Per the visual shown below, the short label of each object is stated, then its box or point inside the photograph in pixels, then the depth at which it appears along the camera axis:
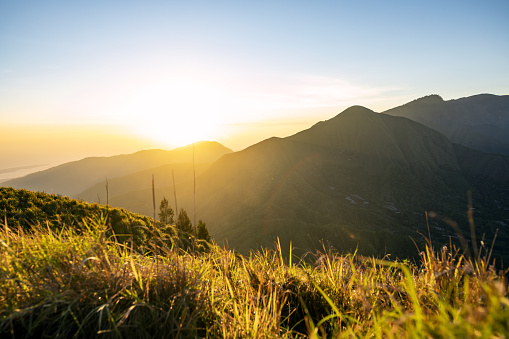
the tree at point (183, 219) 33.98
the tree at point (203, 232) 32.40
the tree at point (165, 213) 64.56
